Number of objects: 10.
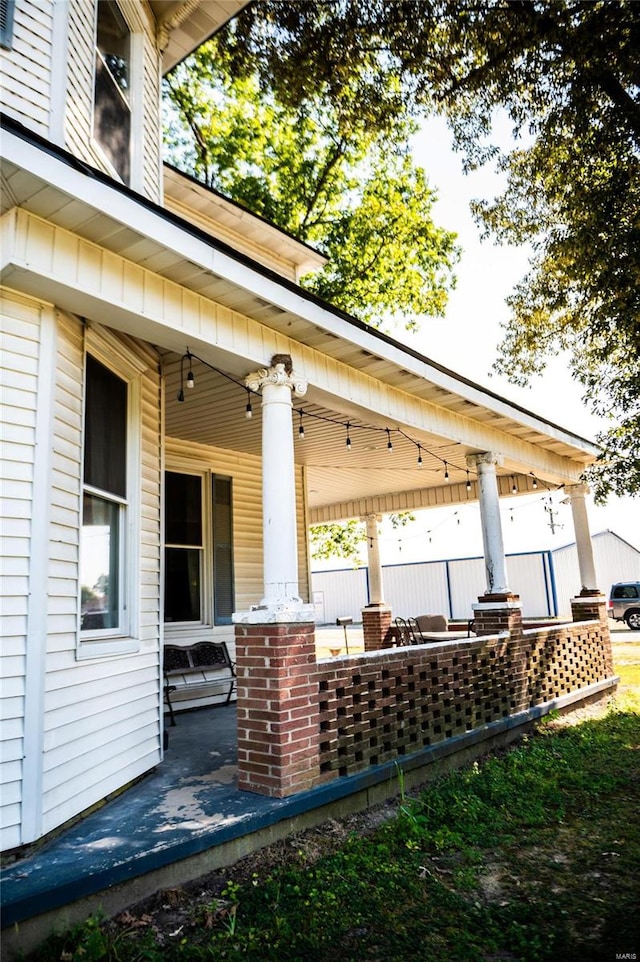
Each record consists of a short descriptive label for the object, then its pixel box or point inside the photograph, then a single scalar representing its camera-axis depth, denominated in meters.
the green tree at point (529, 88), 6.32
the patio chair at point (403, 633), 10.62
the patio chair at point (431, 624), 13.87
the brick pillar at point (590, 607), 9.55
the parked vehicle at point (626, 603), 20.62
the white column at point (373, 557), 12.76
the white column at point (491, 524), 7.49
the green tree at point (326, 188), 16.42
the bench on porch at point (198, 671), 6.65
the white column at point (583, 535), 9.92
